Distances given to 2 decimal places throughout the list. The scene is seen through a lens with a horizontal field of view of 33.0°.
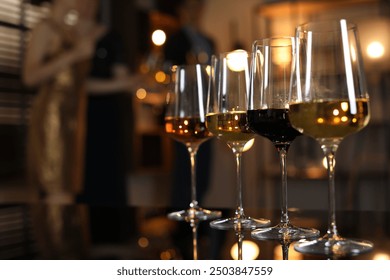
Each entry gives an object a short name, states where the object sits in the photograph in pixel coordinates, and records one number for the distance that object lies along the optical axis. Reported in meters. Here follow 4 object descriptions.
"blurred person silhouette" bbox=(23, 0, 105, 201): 3.04
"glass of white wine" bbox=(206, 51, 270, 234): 0.81
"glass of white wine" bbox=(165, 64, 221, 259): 0.94
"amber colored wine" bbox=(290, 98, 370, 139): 0.66
